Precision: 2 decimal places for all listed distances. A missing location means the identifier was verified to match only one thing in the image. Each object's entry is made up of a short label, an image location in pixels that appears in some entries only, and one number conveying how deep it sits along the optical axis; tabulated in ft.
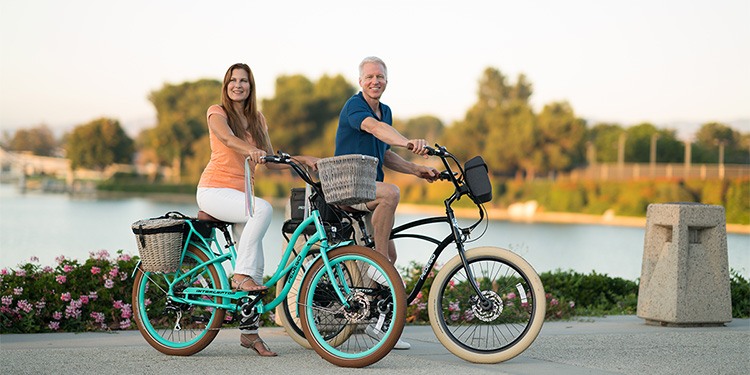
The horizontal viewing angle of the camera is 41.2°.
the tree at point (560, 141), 265.54
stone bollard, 25.59
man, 19.29
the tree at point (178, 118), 338.13
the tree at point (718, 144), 283.38
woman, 19.07
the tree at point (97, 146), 380.99
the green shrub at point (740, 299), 30.27
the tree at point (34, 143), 445.78
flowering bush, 23.75
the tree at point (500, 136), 266.57
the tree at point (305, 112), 327.26
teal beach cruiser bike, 18.20
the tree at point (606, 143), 284.61
